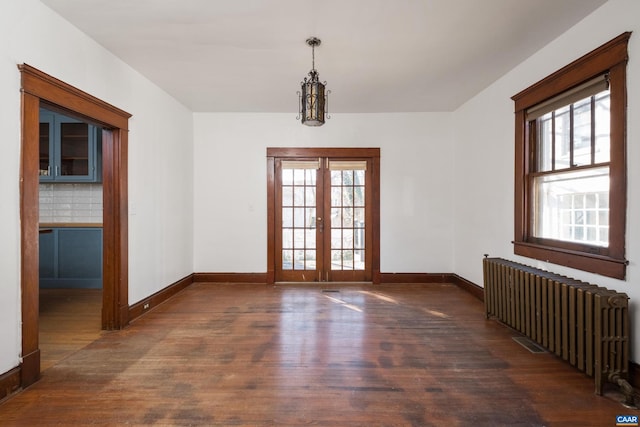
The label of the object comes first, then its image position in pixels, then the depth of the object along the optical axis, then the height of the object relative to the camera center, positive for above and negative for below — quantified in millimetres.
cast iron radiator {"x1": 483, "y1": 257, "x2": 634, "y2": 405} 2242 -893
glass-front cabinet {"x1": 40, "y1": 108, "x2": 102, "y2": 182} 4879 +963
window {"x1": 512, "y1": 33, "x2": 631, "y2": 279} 2463 +444
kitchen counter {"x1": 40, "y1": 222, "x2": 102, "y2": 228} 5023 -221
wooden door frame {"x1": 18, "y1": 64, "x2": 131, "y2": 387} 2363 +118
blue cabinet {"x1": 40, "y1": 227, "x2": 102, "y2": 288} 5043 -754
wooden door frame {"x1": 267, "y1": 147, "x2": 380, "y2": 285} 5531 +493
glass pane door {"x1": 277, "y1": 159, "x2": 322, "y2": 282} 5621 -108
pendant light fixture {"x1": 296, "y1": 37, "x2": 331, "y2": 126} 2846 +1000
